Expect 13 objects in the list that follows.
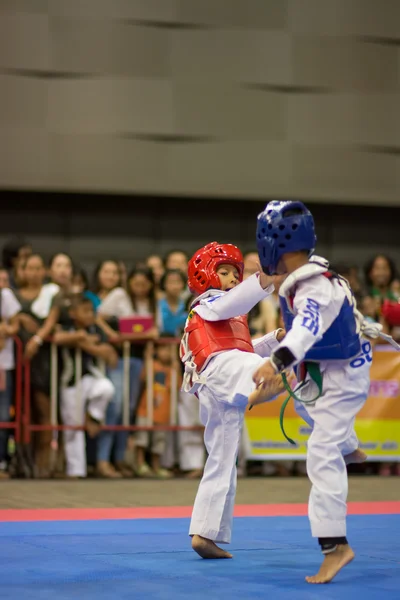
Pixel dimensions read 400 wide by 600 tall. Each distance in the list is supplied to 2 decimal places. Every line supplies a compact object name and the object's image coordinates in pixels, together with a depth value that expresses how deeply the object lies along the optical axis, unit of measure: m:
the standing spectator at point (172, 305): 14.51
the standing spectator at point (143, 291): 14.57
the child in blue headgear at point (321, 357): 5.91
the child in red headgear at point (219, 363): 7.03
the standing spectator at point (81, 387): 13.93
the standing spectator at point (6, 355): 13.72
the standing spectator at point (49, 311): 13.84
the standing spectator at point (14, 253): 15.24
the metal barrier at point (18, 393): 13.80
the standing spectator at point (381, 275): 15.96
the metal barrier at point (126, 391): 13.91
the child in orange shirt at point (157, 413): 14.43
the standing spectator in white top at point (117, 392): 14.17
